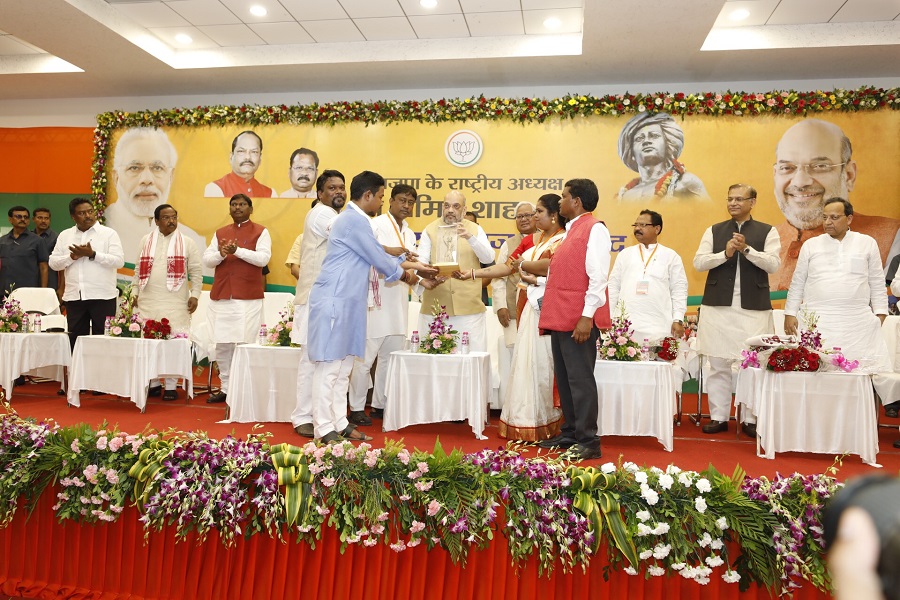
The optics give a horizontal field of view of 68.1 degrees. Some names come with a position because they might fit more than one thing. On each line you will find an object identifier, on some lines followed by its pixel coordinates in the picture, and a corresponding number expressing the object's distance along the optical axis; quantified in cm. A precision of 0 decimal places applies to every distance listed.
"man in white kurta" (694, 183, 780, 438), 518
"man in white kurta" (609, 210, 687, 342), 542
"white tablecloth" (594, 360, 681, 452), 456
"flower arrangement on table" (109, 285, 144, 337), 574
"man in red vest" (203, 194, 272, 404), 600
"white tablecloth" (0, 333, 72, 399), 597
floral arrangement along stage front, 268
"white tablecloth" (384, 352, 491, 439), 476
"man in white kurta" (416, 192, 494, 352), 539
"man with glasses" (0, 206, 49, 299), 743
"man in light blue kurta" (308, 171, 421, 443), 412
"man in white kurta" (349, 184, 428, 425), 523
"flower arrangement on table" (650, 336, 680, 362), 511
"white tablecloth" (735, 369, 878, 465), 426
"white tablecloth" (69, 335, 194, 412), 561
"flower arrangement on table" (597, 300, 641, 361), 477
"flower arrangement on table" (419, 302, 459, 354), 493
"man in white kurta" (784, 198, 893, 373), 474
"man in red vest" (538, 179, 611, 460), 414
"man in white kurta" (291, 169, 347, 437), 461
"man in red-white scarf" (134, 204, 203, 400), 633
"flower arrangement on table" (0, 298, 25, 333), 618
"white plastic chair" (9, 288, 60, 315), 725
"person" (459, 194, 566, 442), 463
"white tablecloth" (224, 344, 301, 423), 515
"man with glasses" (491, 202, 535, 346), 579
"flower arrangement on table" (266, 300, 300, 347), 535
